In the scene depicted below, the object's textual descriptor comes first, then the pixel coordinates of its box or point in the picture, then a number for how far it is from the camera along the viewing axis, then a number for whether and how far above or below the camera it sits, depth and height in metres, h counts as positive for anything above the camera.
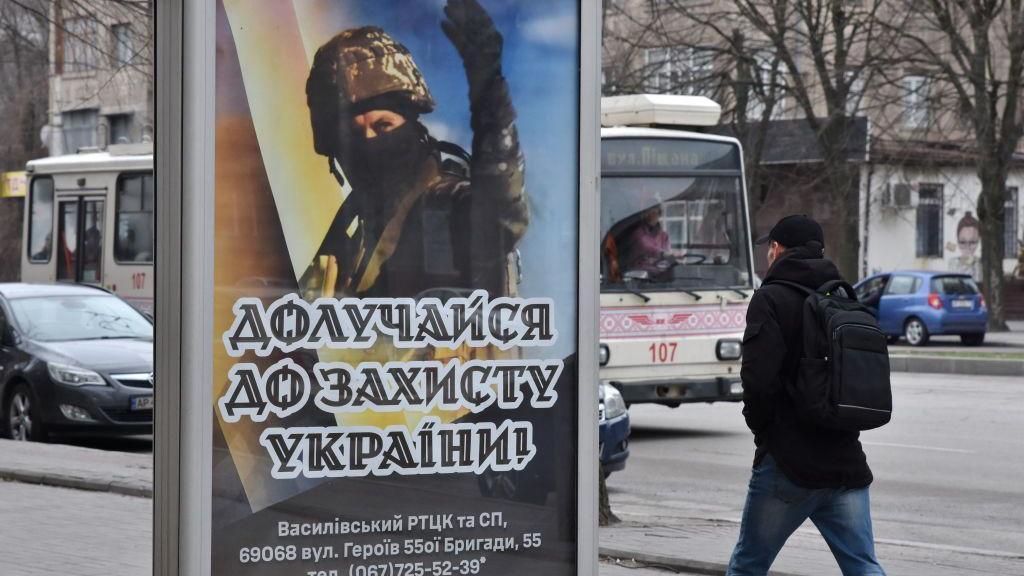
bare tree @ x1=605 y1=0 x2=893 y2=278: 29.78 +4.72
